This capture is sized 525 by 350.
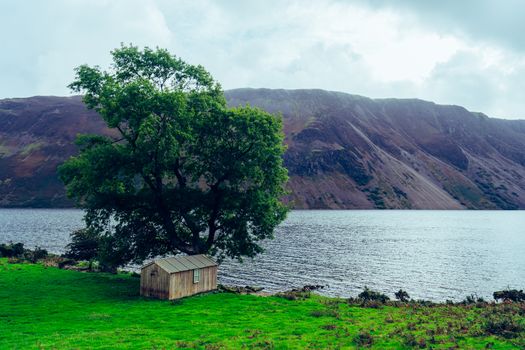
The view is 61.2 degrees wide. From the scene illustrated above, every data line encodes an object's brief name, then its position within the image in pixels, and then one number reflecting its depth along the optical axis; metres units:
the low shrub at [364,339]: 27.91
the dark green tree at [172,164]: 46.47
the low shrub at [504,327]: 30.22
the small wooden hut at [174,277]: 41.50
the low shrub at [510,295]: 50.81
